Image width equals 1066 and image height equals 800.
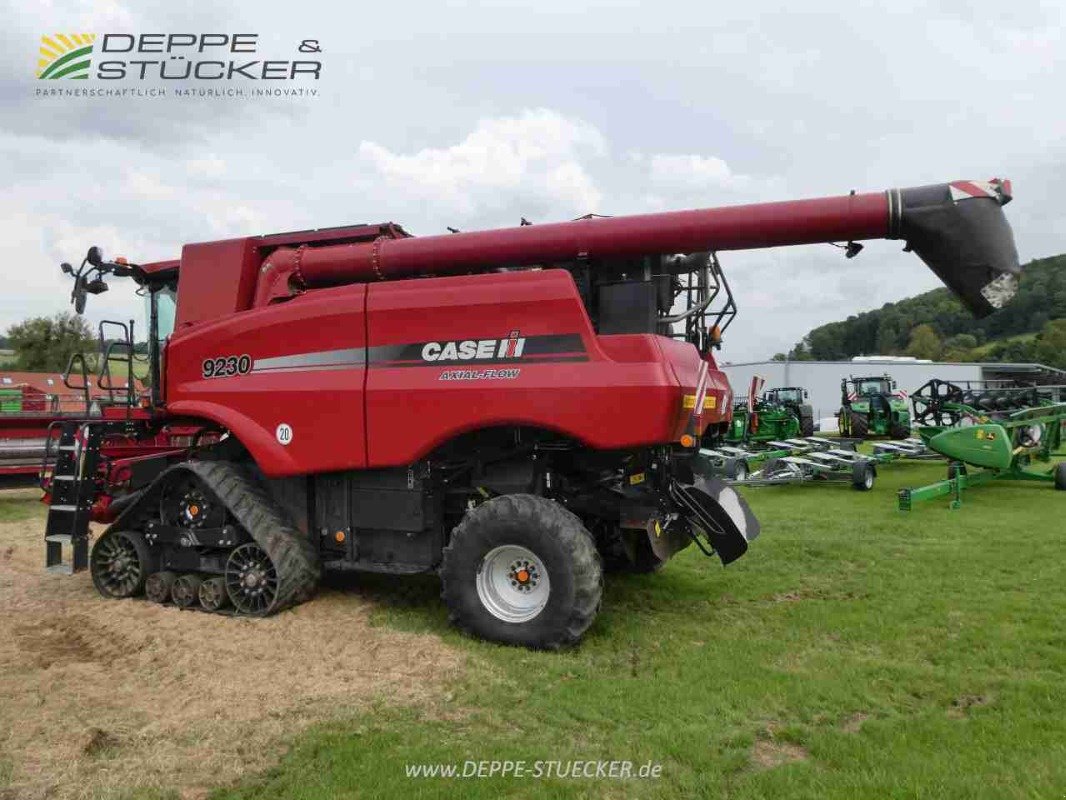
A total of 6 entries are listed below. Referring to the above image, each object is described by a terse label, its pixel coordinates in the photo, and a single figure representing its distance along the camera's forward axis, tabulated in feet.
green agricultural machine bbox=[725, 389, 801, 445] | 63.82
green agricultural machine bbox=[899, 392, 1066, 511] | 37.91
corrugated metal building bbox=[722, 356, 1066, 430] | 130.62
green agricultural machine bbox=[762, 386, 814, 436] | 74.33
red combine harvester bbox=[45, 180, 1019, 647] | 16.74
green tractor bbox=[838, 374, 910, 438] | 67.46
